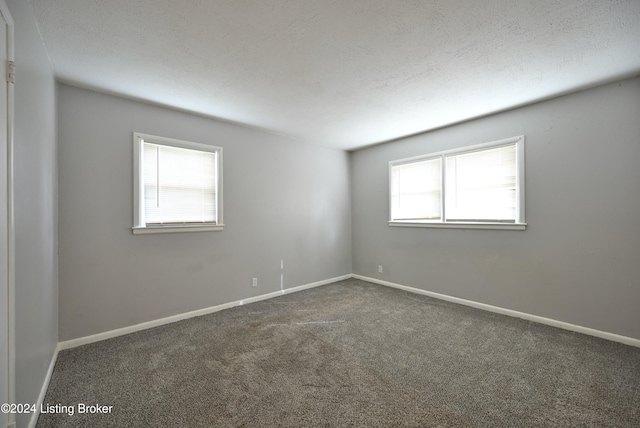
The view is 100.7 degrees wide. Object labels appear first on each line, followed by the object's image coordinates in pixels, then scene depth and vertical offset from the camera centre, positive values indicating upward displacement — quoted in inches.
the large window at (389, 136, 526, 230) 131.6 +15.6
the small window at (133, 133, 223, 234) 118.5 +14.3
